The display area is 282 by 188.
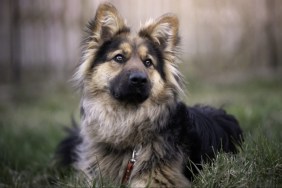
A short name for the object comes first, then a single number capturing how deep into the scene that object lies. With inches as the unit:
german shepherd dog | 198.8
